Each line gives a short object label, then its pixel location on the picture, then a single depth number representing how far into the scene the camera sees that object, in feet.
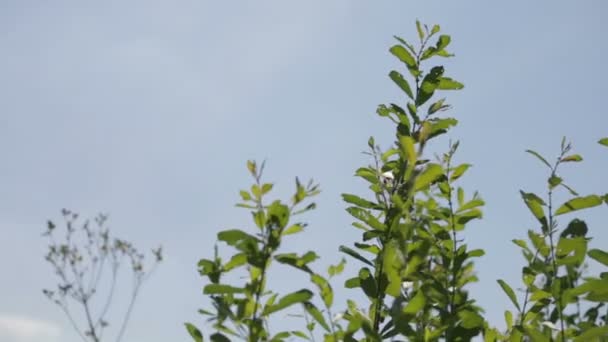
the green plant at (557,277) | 7.47
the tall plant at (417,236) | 7.24
